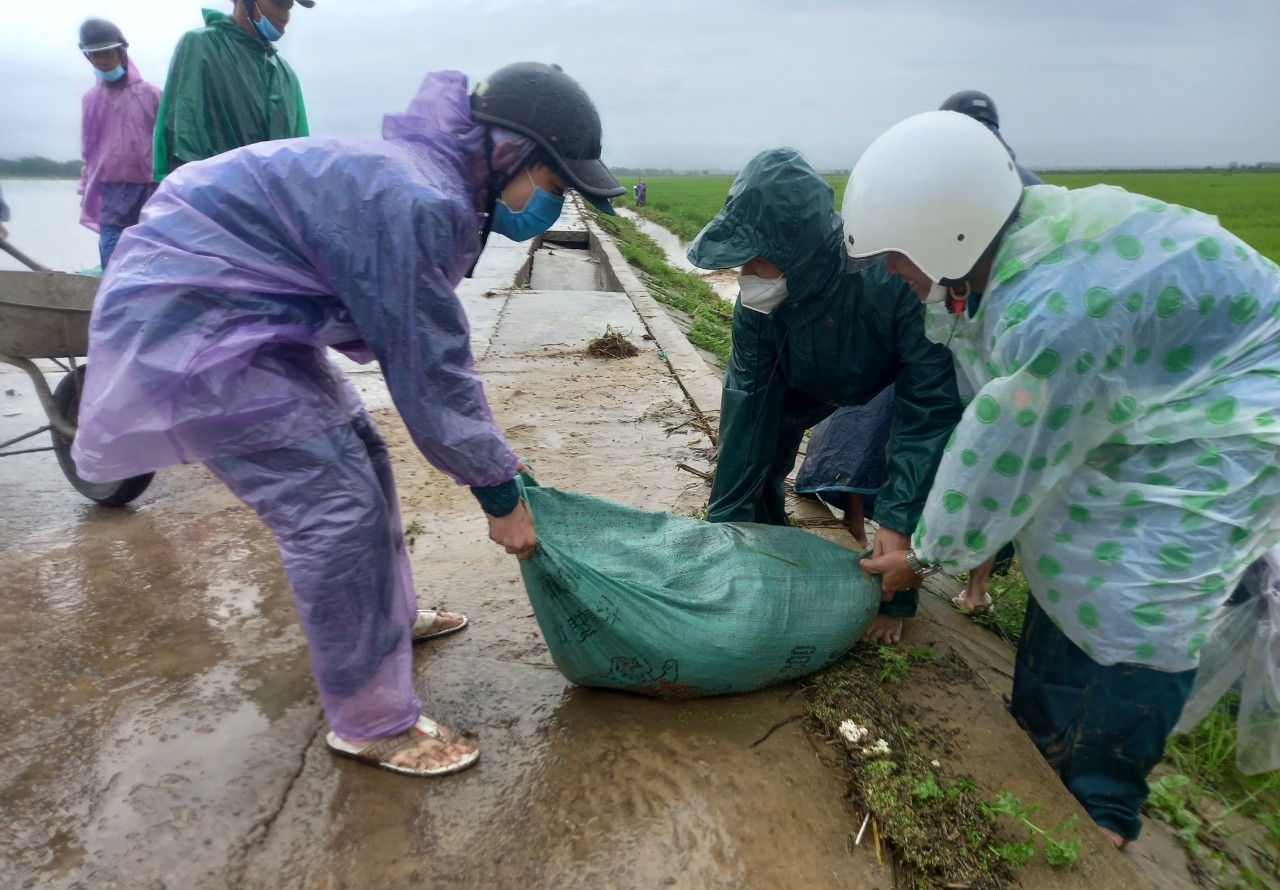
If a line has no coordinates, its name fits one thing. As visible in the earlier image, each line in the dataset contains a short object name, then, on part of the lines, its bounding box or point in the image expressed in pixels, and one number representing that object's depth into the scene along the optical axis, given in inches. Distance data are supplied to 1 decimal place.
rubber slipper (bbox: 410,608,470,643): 90.4
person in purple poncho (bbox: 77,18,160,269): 154.6
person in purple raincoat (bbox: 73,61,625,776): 60.5
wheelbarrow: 107.1
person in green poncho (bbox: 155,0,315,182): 123.9
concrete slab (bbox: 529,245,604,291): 494.0
